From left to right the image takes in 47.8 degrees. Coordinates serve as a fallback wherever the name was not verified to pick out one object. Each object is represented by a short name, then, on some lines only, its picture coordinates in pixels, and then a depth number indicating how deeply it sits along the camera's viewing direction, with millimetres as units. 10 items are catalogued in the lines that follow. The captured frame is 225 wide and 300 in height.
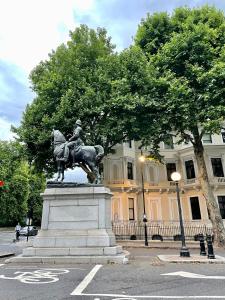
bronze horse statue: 12883
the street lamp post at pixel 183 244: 12398
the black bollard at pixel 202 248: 13125
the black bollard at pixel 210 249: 11618
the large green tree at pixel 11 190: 45188
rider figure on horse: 12734
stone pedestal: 10891
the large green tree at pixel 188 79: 17188
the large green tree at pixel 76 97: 19047
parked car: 41656
